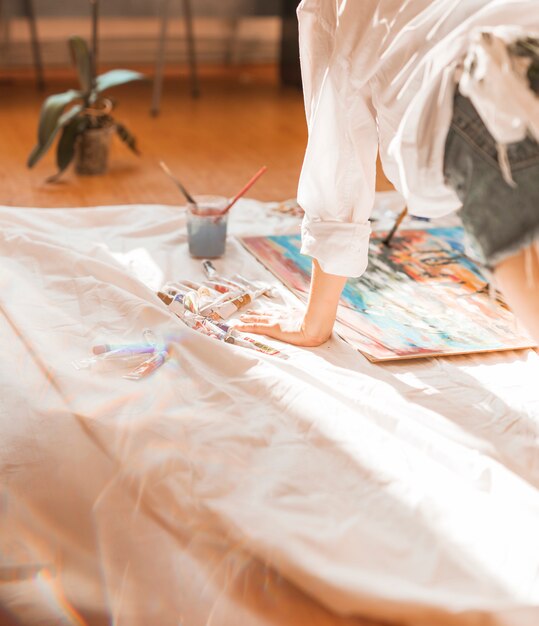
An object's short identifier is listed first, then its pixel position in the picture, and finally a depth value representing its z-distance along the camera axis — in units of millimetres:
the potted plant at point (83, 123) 2475
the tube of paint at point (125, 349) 1351
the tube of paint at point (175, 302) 1552
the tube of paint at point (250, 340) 1401
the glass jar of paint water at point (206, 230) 1799
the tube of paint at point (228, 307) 1547
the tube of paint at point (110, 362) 1321
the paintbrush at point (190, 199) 1827
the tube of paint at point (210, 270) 1733
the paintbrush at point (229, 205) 1758
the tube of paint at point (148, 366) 1299
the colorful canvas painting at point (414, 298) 1498
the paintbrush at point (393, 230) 1933
